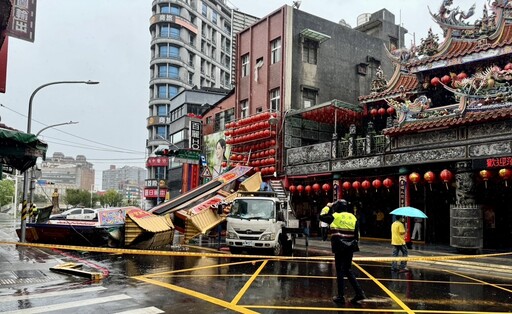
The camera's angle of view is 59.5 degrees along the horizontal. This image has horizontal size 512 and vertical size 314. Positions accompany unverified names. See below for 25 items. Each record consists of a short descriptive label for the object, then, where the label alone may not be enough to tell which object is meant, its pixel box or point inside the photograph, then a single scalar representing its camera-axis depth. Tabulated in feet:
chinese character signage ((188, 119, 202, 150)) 124.77
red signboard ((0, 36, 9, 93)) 60.64
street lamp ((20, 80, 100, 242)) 63.87
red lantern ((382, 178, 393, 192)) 67.87
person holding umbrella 46.26
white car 105.09
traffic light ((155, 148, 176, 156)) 94.31
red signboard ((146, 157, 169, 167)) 203.46
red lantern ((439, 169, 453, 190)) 60.13
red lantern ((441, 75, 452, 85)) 66.18
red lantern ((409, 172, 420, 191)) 63.77
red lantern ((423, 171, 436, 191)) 61.46
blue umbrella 48.20
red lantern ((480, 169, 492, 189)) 56.29
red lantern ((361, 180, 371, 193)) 70.95
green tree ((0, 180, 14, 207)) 316.40
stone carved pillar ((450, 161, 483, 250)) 57.82
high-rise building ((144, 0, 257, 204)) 242.37
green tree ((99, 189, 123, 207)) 315.74
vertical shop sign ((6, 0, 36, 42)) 58.23
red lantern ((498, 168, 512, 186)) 53.88
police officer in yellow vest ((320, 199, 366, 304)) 28.37
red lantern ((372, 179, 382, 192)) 69.41
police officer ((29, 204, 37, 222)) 77.77
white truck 53.88
